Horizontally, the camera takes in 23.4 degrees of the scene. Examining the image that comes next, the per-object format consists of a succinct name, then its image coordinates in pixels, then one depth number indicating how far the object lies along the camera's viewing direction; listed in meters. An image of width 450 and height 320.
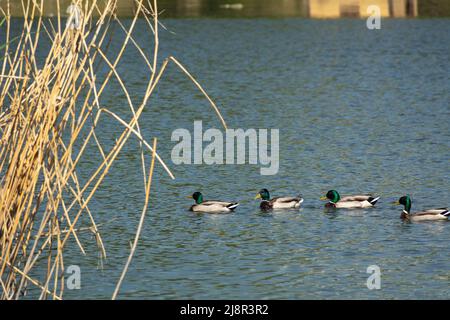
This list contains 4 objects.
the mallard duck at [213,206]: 15.83
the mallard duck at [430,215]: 15.13
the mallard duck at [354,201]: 16.11
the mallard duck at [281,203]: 15.98
